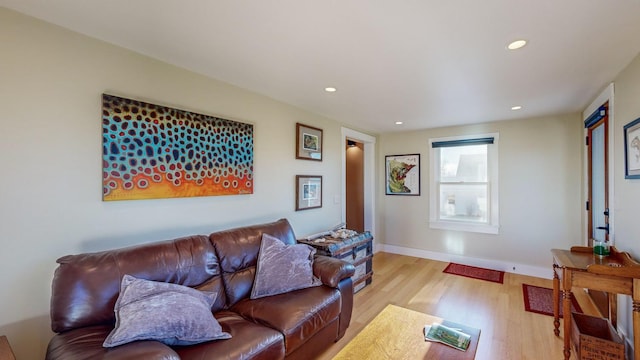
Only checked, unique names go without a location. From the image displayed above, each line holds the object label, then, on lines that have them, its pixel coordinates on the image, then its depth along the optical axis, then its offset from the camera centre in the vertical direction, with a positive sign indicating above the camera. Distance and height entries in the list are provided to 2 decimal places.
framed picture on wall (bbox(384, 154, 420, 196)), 5.03 +0.11
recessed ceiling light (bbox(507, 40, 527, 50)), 1.87 +0.93
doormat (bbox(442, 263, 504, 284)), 3.93 -1.39
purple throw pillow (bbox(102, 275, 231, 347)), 1.39 -0.72
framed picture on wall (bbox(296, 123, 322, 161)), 3.51 +0.50
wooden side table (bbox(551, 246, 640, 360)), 1.86 -0.70
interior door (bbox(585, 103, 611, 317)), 2.77 -0.02
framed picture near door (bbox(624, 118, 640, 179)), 2.04 +0.23
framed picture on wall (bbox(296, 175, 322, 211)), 3.49 -0.15
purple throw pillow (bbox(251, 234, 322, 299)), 2.16 -0.72
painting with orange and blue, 1.93 +0.23
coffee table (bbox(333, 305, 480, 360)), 1.51 -0.95
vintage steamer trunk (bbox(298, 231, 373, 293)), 3.09 -0.83
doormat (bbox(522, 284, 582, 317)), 2.96 -1.39
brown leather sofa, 1.43 -0.77
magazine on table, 1.58 -0.93
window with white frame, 4.36 -0.05
